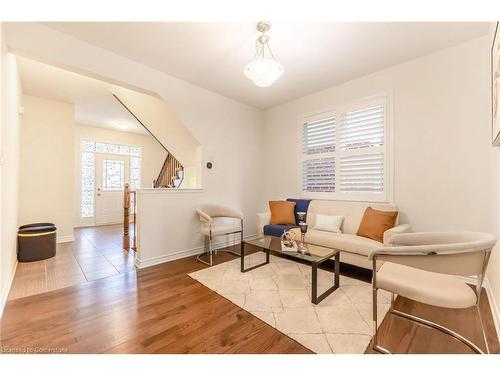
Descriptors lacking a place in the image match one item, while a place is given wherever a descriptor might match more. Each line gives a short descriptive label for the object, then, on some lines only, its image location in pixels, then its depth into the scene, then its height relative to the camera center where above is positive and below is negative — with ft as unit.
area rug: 5.06 -3.50
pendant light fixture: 6.68 +3.78
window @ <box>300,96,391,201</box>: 10.16 +1.90
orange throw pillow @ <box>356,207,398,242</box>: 8.59 -1.43
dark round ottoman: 10.00 -2.64
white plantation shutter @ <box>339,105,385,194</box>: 10.21 +1.90
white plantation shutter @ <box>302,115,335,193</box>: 11.93 +1.95
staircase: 15.52 +1.03
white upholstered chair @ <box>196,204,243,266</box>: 10.34 -1.87
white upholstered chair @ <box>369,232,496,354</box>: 4.05 -1.92
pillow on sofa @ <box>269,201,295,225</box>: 11.83 -1.38
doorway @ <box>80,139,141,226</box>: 19.42 +0.83
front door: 20.02 +0.23
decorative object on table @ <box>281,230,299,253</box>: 7.94 -2.15
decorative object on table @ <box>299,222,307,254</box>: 7.68 -2.07
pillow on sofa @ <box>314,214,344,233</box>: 10.19 -1.67
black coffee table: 6.54 -2.31
